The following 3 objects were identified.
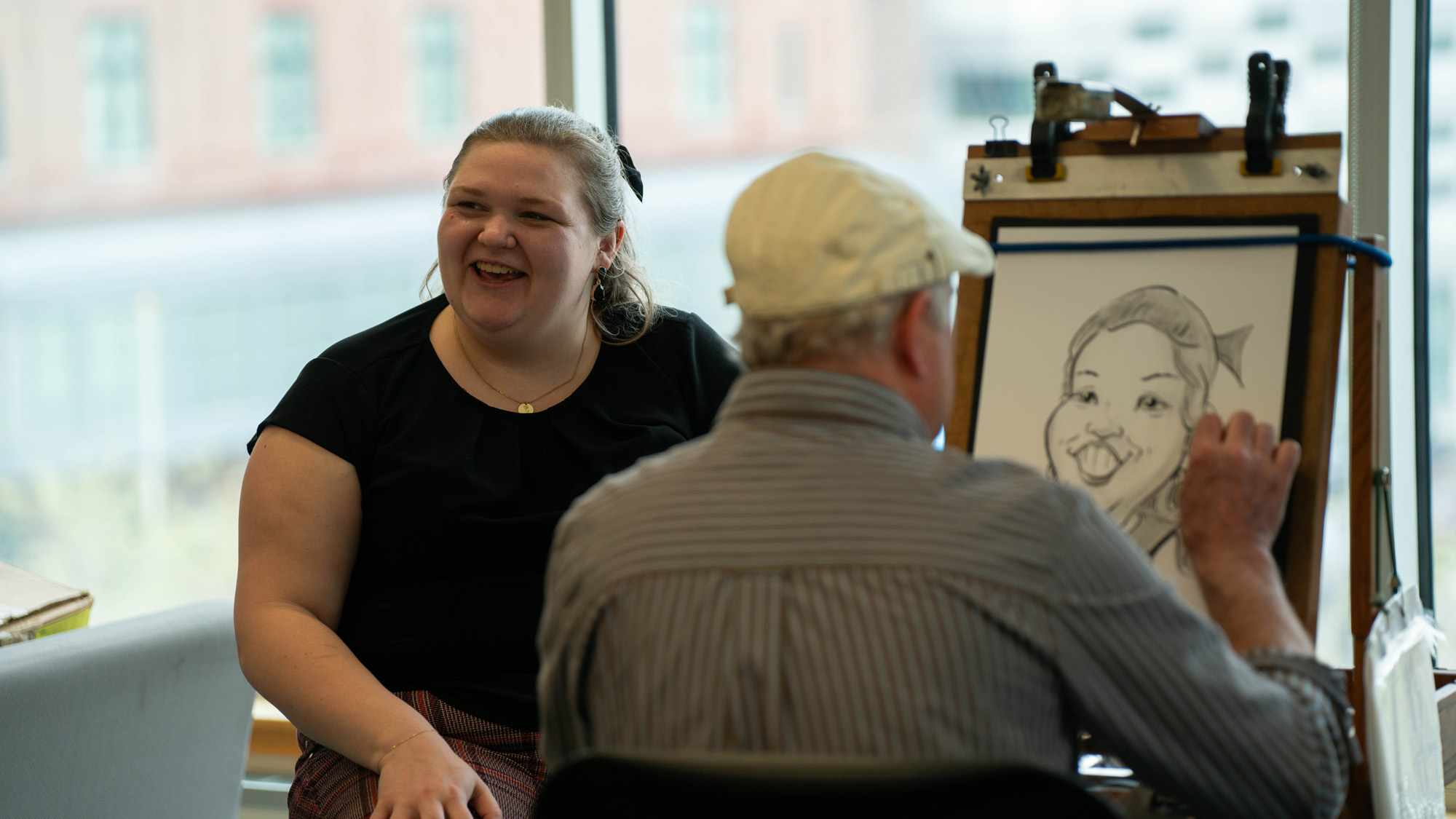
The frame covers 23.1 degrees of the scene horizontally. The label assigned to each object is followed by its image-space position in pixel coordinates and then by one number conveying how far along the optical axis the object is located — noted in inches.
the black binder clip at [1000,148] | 163.1
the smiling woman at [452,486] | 168.8
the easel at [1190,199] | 154.4
